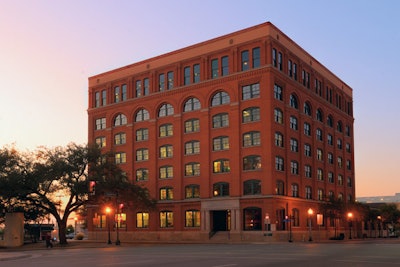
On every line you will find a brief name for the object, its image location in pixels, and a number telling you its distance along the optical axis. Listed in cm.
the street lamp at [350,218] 8370
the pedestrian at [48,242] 5308
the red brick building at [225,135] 7119
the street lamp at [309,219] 6945
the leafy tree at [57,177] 5875
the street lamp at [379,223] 10292
